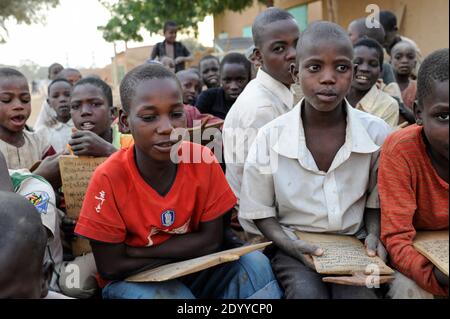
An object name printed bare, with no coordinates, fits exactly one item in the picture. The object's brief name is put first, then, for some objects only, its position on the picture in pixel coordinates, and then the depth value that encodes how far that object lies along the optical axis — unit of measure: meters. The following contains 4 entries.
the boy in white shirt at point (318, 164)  1.99
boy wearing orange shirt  1.66
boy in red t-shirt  1.83
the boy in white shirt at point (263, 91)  2.51
